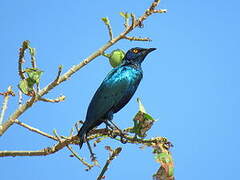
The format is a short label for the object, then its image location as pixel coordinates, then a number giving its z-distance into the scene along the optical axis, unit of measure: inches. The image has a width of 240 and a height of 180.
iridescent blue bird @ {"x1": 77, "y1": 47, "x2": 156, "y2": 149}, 461.6
